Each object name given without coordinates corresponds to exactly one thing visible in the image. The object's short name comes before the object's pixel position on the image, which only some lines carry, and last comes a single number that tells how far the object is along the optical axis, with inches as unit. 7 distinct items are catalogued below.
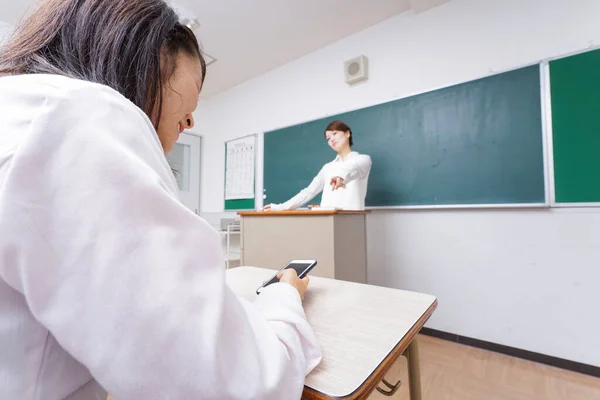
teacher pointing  75.2
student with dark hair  9.2
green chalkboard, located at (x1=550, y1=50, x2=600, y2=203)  57.3
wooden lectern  61.2
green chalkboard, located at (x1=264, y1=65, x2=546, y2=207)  64.2
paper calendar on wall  124.1
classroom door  141.7
